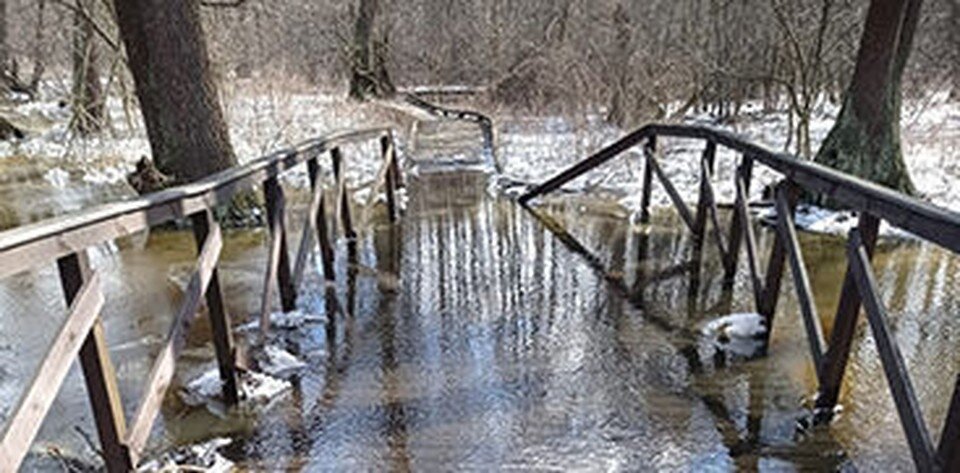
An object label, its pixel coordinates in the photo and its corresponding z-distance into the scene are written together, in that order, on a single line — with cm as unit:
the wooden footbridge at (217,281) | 226
